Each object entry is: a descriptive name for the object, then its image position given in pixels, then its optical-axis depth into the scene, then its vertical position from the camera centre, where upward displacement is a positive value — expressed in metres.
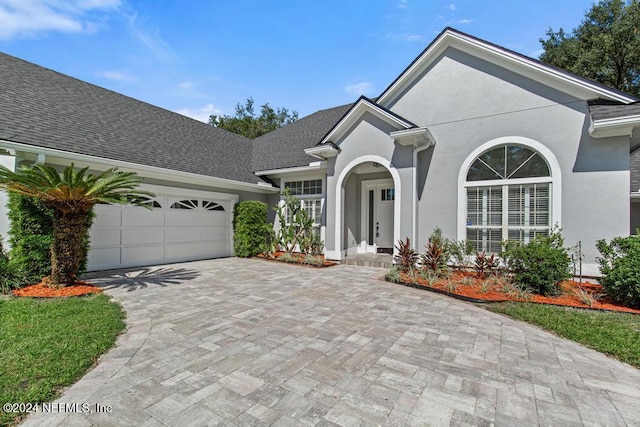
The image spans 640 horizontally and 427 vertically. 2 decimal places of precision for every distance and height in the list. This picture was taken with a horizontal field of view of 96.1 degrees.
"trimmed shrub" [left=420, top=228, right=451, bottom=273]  8.13 -1.06
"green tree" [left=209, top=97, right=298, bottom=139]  33.38 +11.77
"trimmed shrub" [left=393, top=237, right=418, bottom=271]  8.60 -1.14
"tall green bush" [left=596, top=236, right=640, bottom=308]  5.47 -0.95
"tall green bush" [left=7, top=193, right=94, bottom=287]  6.51 -0.59
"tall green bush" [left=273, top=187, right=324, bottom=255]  11.31 -0.59
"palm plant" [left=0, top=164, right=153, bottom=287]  5.98 +0.37
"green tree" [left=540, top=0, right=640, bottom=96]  16.11 +10.42
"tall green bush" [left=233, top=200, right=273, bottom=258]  11.97 -0.49
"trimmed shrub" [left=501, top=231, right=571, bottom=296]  6.21 -0.98
